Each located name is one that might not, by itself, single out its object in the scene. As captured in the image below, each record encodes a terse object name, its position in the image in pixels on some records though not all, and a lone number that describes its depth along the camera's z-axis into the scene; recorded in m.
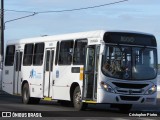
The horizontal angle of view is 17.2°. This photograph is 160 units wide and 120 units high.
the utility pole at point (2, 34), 39.18
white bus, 19.16
